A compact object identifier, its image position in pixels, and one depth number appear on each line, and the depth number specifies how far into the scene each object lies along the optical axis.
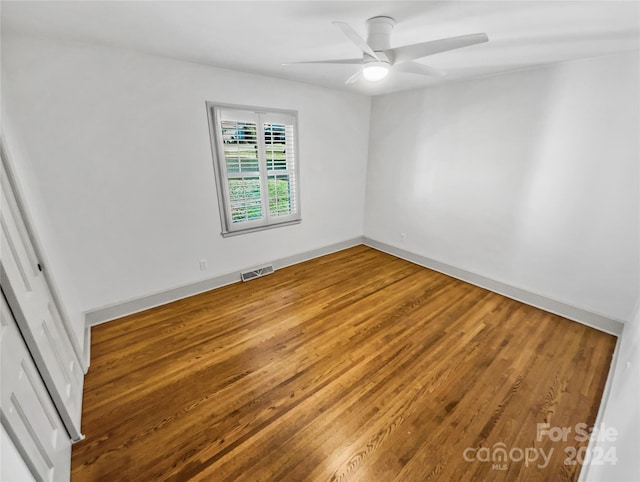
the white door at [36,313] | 1.25
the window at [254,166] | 2.95
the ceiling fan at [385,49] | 1.42
